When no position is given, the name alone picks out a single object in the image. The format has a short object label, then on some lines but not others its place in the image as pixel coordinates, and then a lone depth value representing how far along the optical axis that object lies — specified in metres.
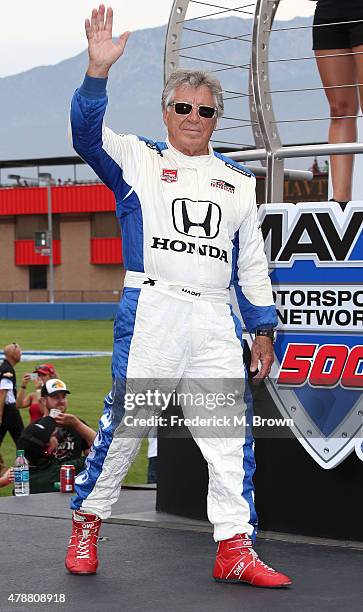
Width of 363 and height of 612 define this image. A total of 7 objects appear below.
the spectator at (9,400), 13.27
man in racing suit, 4.52
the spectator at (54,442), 9.47
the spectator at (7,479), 9.23
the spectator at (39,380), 11.77
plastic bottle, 7.86
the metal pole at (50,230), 54.71
